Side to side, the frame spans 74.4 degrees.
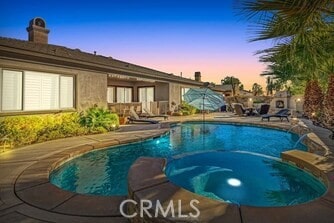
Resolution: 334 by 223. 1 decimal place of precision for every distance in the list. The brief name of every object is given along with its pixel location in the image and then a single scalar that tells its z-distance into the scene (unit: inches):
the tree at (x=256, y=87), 3169.3
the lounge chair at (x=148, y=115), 695.4
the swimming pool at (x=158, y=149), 214.1
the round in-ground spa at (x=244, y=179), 185.2
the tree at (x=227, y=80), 2908.5
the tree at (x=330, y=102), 310.2
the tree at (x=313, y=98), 464.1
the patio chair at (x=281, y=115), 671.1
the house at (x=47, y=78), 354.0
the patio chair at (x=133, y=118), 611.6
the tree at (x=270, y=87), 2132.5
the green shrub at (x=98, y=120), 442.9
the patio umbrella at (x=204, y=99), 541.6
